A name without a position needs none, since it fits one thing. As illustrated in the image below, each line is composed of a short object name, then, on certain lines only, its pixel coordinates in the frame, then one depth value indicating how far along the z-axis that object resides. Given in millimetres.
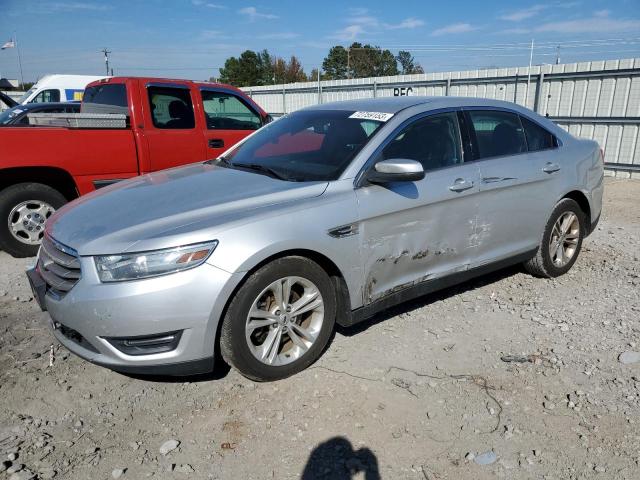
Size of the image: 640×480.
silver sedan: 2598
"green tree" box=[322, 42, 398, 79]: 69250
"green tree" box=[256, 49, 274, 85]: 72975
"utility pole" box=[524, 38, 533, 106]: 11969
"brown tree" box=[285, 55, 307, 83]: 75188
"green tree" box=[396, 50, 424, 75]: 74625
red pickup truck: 5312
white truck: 17656
